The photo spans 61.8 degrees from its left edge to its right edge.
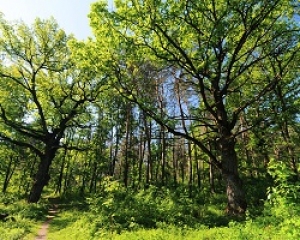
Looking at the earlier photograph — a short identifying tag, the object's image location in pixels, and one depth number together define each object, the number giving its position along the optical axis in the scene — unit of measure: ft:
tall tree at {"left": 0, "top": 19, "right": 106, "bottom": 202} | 60.90
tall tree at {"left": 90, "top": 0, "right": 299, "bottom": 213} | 32.50
